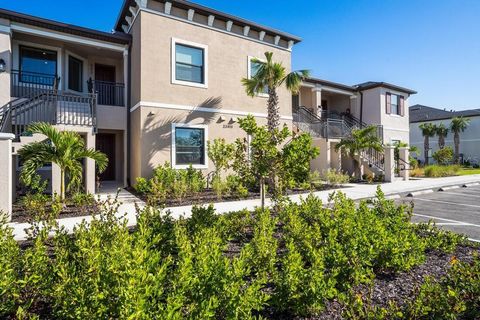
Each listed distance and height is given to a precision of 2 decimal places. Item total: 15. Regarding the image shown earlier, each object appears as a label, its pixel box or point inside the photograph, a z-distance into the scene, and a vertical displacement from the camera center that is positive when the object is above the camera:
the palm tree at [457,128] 40.59 +4.71
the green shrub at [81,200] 8.10 -1.16
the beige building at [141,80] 11.84 +4.05
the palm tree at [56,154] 8.74 +0.26
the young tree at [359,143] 18.16 +1.19
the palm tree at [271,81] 14.39 +4.20
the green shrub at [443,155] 28.10 +0.54
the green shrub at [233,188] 11.92 -1.22
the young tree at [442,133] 41.53 +4.04
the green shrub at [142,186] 11.71 -1.01
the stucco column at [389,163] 18.70 -0.15
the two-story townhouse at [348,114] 20.11 +3.97
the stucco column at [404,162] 20.03 -0.10
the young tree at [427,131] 41.44 +4.31
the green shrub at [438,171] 22.69 -0.89
